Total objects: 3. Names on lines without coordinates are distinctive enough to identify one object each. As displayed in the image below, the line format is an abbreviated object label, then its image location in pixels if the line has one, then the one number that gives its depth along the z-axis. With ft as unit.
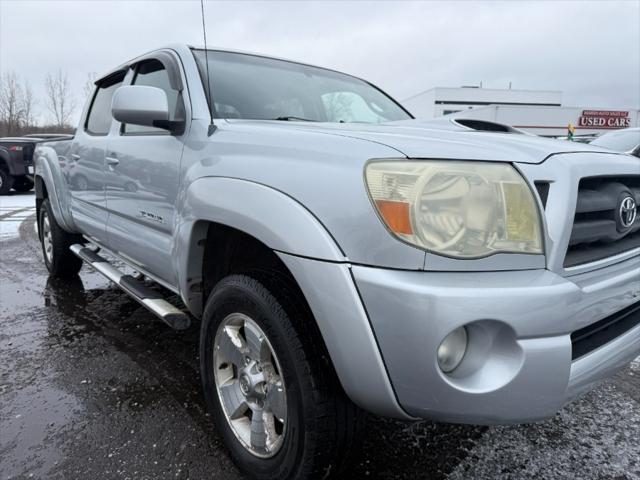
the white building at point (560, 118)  100.94
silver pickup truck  4.22
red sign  114.32
